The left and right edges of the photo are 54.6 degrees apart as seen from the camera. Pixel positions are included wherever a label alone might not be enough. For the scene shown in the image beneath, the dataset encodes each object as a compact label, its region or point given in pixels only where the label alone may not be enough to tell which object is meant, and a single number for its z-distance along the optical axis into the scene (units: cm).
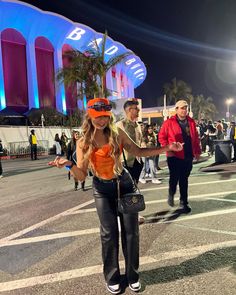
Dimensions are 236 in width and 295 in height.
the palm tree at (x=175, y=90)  4201
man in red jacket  387
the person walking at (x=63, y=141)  1308
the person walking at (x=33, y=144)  1374
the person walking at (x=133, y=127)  347
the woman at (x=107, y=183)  207
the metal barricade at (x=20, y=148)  1526
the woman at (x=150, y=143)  624
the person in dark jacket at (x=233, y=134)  914
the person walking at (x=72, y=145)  640
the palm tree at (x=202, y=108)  4961
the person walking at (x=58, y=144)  1338
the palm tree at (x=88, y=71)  1639
